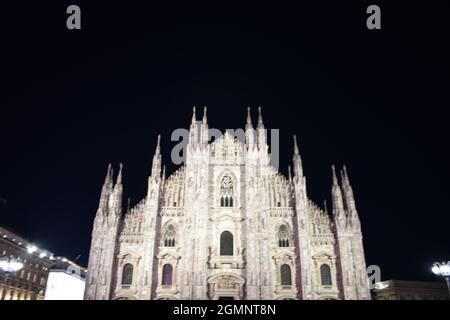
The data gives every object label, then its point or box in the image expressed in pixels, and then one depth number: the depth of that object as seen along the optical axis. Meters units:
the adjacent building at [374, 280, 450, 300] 55.12
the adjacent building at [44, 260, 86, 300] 63.84
